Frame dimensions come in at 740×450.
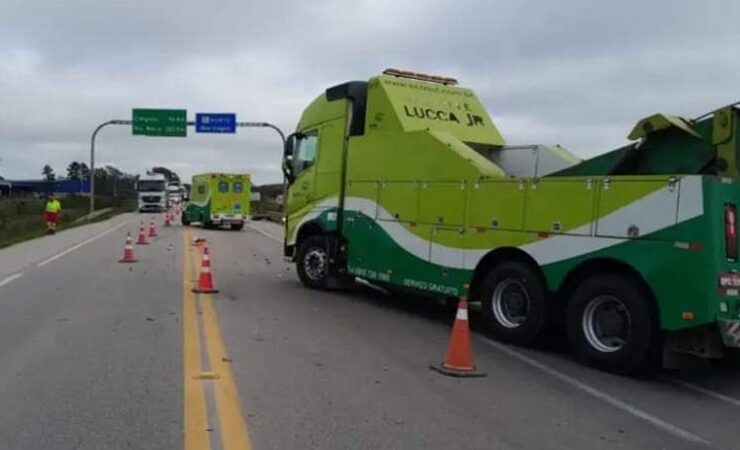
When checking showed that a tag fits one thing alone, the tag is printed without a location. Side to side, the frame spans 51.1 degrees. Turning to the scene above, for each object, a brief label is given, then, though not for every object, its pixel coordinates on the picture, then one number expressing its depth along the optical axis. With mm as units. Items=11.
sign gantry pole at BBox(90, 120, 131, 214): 48312
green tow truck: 7027
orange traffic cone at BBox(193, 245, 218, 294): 12828
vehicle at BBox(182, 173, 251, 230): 38031
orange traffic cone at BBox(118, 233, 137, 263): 18703
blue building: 132688
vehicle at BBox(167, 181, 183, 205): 82181
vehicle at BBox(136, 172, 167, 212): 65438
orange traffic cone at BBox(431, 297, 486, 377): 7352
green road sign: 46938
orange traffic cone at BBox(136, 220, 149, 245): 25531
